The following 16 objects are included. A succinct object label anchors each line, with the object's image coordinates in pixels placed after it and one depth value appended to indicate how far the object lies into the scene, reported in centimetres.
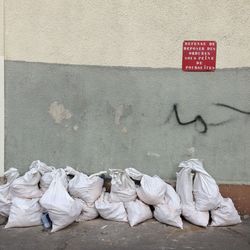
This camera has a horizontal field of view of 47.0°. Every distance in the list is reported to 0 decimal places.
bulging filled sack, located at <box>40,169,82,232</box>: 268
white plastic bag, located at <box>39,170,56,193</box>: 288
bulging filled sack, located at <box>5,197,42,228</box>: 280
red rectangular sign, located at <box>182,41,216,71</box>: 292
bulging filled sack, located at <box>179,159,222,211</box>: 281
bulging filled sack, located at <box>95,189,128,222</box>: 286
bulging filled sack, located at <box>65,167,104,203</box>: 285
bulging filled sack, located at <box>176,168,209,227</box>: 284
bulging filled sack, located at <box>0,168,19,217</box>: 291
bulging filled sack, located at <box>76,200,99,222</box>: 289
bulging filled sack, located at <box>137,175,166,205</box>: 281
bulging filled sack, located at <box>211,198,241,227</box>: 286
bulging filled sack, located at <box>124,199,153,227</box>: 282
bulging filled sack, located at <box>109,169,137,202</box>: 286
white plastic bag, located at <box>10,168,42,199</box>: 285
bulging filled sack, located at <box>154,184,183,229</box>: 281
